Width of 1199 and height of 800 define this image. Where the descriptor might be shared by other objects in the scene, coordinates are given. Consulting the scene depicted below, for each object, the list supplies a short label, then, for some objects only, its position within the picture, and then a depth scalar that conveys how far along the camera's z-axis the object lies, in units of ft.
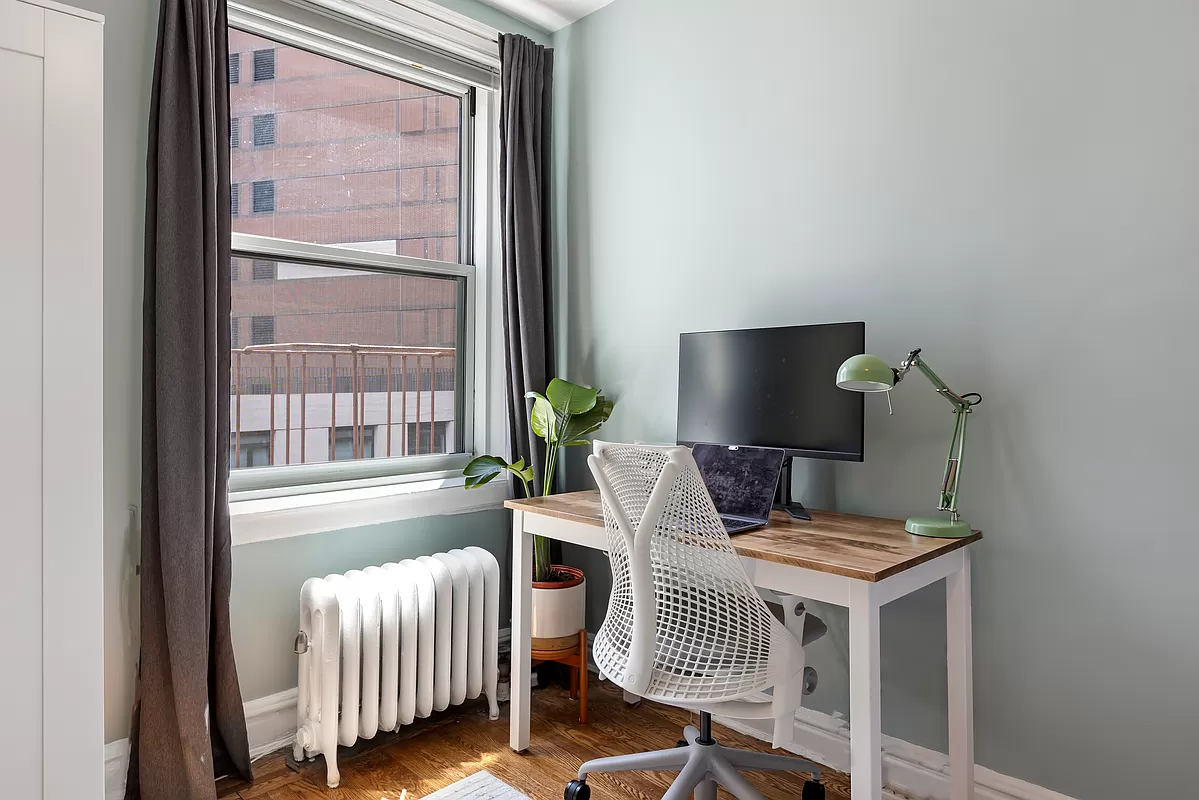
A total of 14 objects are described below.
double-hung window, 7.78
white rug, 6.58
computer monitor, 6.49
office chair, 5.18
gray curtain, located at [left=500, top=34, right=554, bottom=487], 9.12
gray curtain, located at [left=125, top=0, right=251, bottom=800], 6.28
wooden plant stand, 8.09
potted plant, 8.18
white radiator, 6.87
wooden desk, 4.79
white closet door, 3.97
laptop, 6.37
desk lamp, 5.58
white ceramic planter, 8.16
